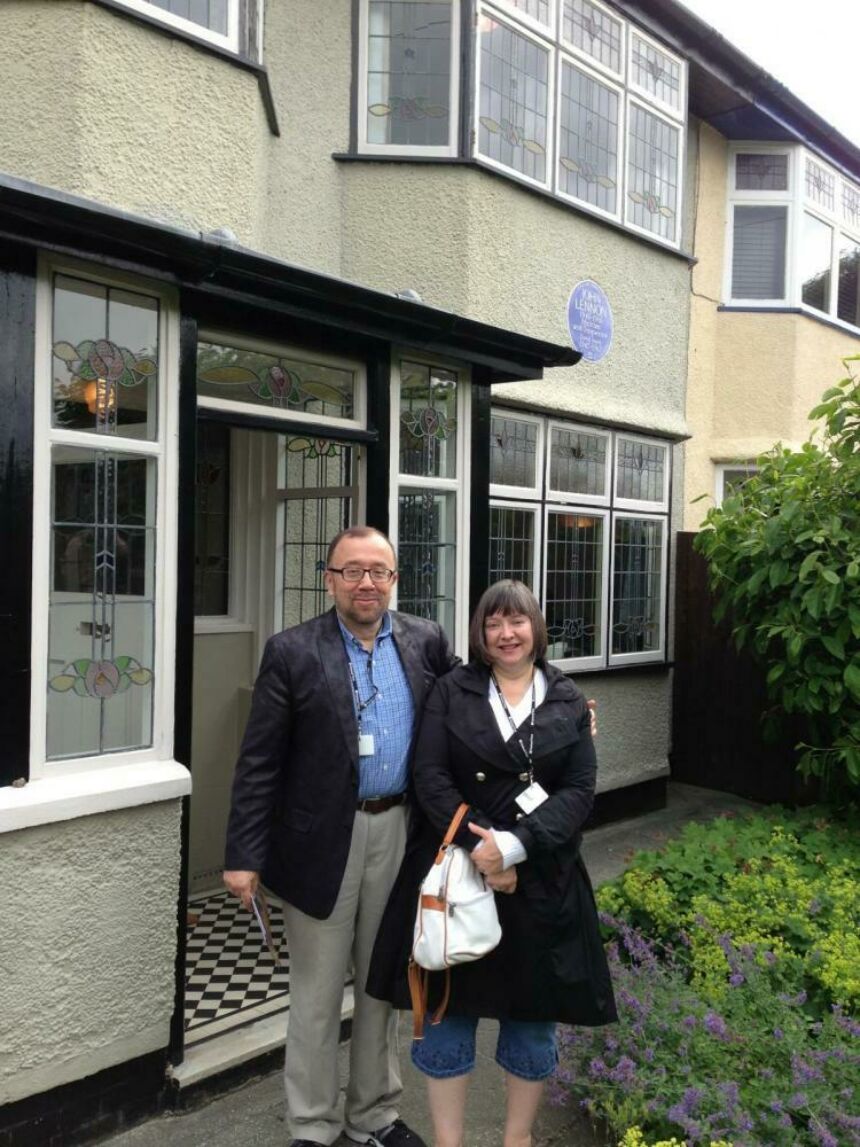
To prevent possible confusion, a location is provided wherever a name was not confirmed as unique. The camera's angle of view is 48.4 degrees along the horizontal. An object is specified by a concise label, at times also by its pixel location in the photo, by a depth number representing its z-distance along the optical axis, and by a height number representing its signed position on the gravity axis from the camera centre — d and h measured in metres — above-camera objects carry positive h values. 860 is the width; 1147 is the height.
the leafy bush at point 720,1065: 2.84 -1.63
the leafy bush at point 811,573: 5.47 -0.06
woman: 2.89 -0.92
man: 3.03 -0.83
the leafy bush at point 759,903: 3.62 -1.49
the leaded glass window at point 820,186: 9.84 +3.96
